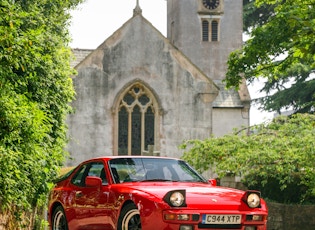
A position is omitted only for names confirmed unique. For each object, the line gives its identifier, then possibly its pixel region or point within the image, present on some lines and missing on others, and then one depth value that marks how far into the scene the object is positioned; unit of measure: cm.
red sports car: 988
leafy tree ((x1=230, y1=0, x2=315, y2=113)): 1504
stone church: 3228
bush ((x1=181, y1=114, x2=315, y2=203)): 1958
